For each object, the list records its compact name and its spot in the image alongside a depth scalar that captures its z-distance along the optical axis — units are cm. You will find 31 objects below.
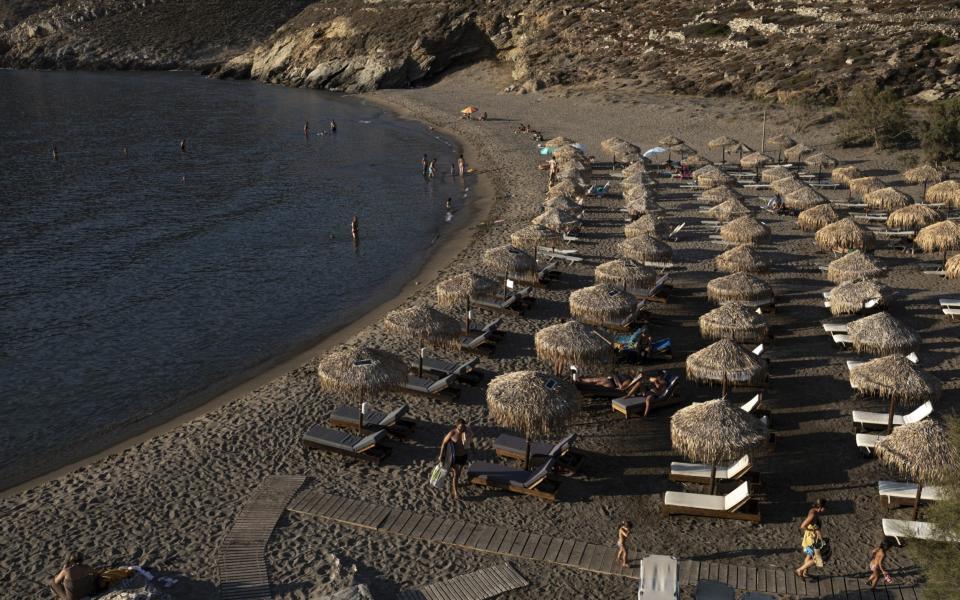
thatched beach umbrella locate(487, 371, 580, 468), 1500
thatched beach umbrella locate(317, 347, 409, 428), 1655
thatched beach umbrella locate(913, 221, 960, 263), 2484
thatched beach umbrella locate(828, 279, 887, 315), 2111
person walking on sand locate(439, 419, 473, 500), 1482
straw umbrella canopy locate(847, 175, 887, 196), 3244
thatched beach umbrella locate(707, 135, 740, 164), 4291
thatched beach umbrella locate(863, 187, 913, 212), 3056
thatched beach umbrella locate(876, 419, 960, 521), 1351
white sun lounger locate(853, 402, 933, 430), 1653
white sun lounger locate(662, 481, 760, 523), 1408
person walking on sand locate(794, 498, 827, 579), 1260
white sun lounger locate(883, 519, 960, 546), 1223
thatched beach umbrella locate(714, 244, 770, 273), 2341
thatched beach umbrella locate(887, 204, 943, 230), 2816
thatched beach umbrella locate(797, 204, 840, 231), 2866
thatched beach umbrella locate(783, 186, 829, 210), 3075
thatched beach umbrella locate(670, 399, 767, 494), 1420
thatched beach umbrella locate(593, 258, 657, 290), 2236
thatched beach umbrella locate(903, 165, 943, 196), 3356
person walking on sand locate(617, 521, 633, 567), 1279
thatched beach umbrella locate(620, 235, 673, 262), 2464
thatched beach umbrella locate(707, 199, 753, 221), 2966
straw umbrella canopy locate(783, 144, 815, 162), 4106
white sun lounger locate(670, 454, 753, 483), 1507
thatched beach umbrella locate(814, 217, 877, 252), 2620
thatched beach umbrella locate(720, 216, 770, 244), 2620
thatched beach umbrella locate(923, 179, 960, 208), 3092
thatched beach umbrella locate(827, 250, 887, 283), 2253
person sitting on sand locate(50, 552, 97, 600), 1178
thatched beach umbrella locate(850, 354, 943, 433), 1597
